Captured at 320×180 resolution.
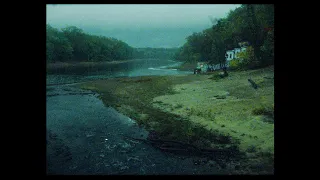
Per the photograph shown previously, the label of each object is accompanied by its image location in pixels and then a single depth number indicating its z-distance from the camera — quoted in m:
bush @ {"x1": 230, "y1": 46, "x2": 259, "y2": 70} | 45.47
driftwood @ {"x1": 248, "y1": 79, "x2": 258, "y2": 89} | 26.58
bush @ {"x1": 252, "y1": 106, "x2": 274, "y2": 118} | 16.34
